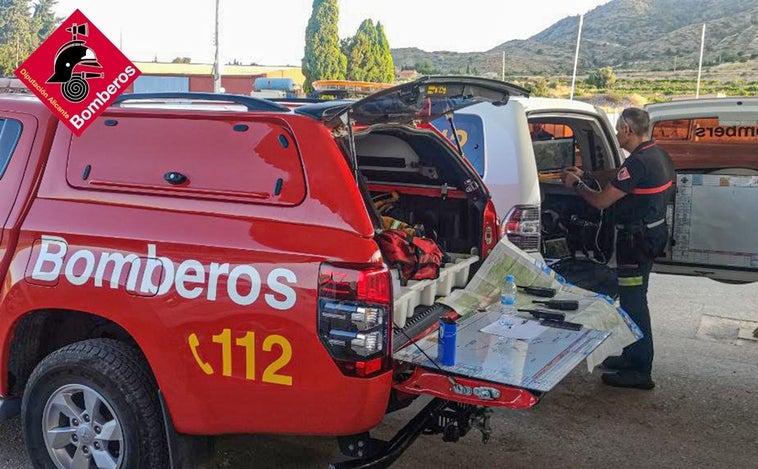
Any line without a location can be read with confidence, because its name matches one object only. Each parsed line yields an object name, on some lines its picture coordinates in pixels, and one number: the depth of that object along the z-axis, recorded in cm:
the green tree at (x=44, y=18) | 6788
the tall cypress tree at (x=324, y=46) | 4188
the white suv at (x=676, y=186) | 543
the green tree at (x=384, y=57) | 4334
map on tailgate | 313
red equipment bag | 356
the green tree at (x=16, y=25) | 6168
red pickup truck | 293
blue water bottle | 317
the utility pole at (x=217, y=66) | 3077
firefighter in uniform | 524
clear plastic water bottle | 407
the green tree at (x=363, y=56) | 4309
